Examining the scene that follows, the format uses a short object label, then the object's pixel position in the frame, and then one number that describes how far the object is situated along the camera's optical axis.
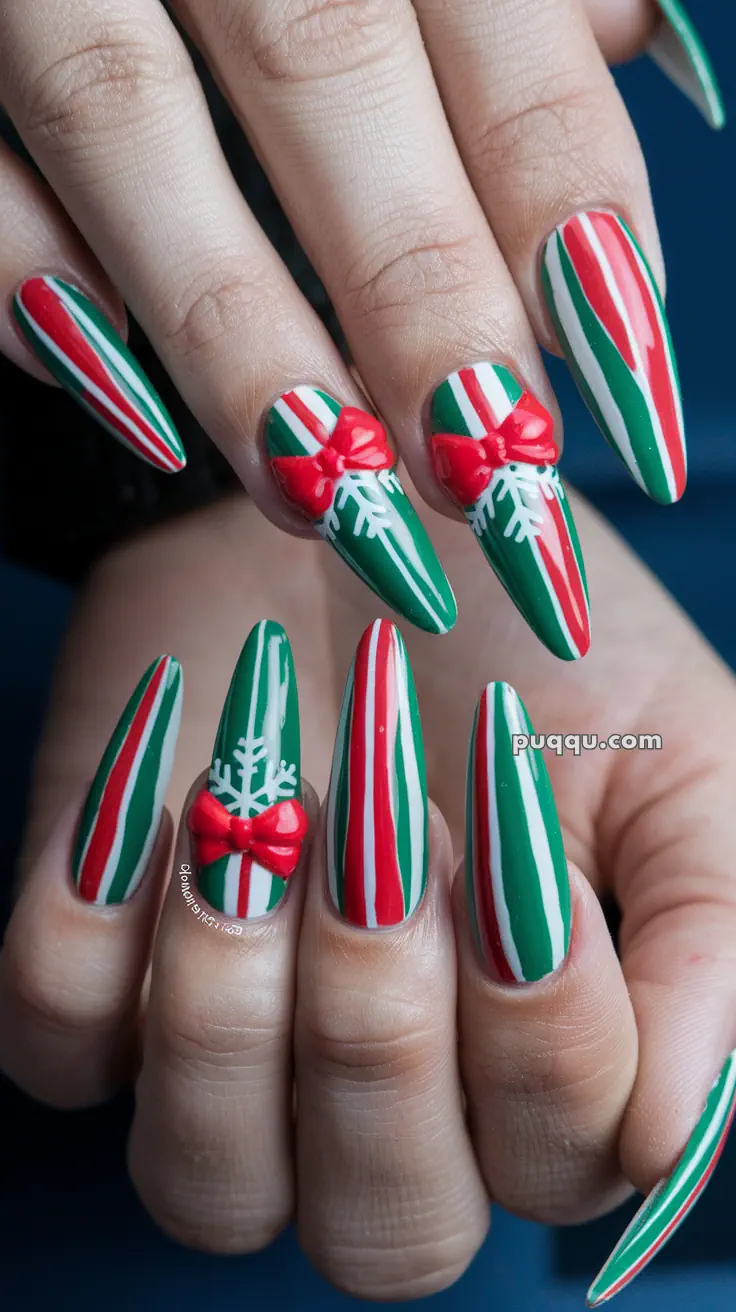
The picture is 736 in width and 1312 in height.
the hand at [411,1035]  0.25
